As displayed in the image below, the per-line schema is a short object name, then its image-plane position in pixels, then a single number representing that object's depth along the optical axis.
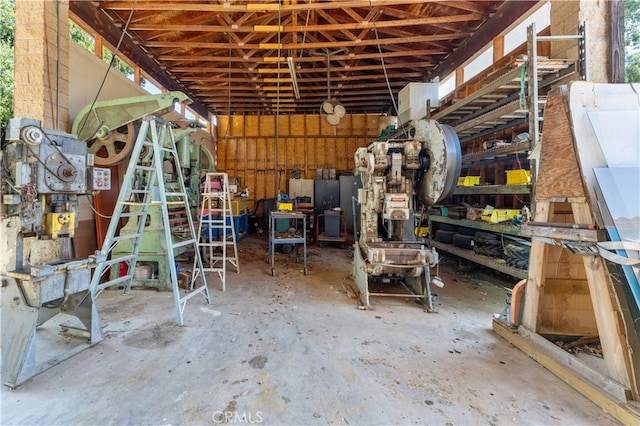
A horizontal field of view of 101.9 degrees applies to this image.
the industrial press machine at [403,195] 2.93
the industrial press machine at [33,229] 1.85
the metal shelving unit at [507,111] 2.81
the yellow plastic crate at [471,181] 4.37
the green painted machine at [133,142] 3.56
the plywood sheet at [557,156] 1.88
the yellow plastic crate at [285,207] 5.23
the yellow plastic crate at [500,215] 3.64
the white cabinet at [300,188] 8.76
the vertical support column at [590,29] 2.69
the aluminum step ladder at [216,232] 3.79
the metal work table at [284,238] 4.57
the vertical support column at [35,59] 3.13
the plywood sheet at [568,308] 2.21
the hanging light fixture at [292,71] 4.69
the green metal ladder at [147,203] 2.46
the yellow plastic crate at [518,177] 3.32
